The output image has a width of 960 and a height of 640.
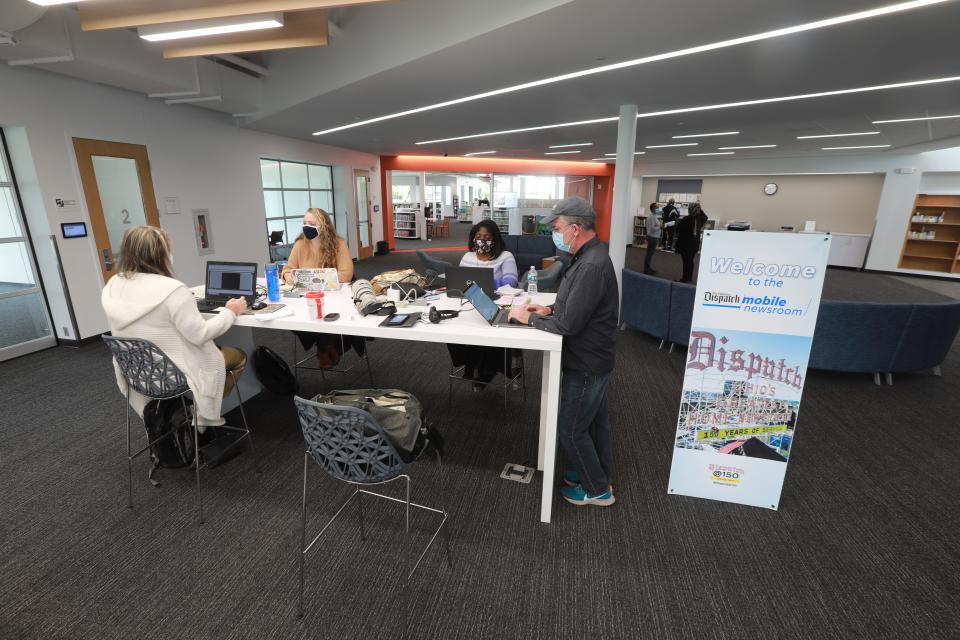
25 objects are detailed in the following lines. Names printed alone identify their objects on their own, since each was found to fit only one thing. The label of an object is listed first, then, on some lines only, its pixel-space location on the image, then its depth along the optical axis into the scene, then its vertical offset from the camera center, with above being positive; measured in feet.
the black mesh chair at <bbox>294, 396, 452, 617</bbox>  5.37 -2.98
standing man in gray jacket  6.98 -1.97
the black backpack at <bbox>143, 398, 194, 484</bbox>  8.88 -4.54
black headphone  8.42 -2.15
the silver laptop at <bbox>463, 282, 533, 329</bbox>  8.31 -1.86
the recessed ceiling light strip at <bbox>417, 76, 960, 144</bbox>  15.34 +4.34
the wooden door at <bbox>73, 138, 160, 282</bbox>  16.88 +0.43
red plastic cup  8.88 -2.00
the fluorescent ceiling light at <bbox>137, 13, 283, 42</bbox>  10.21 +4.24
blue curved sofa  13.35 -3.90
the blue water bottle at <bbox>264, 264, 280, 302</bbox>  10.12 -1.83
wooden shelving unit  32.99 -2.48
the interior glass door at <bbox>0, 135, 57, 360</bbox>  15.56 -3.22
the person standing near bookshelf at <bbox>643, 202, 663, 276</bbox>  34.27 -1.87
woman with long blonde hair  13.04 -1.35
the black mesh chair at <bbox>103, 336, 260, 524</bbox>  7.58 -2.91
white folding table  7.40 -2.29
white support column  19.72 +1.34
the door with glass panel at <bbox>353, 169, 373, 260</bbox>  39.93 -1.37
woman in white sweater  7.57 -1.92
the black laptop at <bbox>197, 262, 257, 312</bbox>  10.05 -1.83
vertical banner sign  7.20 -2.63
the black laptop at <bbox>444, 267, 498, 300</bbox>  10.30 -1.74
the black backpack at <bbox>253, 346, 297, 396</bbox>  12.44 -4.70
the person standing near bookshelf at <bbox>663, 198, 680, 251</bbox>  36.19 -0.60
